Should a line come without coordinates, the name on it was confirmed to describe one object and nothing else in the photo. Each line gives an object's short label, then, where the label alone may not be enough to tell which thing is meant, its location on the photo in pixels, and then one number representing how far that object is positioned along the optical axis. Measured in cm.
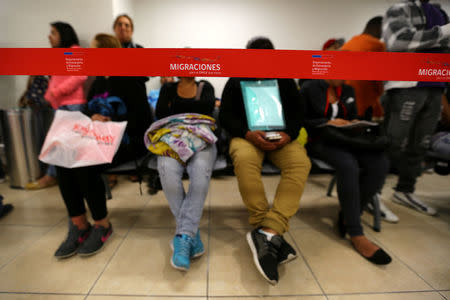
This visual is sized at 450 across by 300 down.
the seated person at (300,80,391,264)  137
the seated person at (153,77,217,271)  116
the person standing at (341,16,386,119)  184
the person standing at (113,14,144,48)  170
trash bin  225
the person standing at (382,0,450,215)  115
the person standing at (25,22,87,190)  189
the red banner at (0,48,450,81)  99
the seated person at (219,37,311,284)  112
